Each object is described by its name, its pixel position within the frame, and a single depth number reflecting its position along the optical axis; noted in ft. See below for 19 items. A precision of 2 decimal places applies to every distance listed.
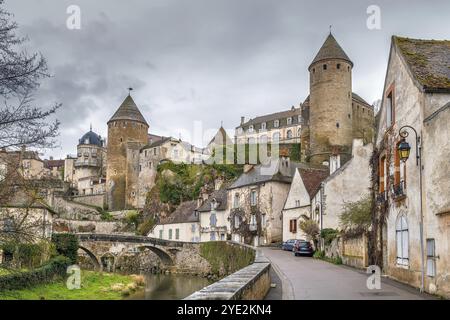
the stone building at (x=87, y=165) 324.60
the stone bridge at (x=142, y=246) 153.17
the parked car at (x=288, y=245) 117.65
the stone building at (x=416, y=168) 41.81
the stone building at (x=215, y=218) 166.91
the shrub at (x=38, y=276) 85.30
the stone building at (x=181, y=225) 181.24
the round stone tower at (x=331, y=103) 196.95
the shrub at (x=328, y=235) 93.15
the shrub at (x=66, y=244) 127.54
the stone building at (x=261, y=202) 147.13
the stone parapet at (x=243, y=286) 26.23
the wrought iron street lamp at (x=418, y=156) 43.86
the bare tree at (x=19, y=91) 46.06
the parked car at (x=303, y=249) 103.14
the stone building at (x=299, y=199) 126.41
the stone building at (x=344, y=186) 110.11
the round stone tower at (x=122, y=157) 272.31
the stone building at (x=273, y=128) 278.46
